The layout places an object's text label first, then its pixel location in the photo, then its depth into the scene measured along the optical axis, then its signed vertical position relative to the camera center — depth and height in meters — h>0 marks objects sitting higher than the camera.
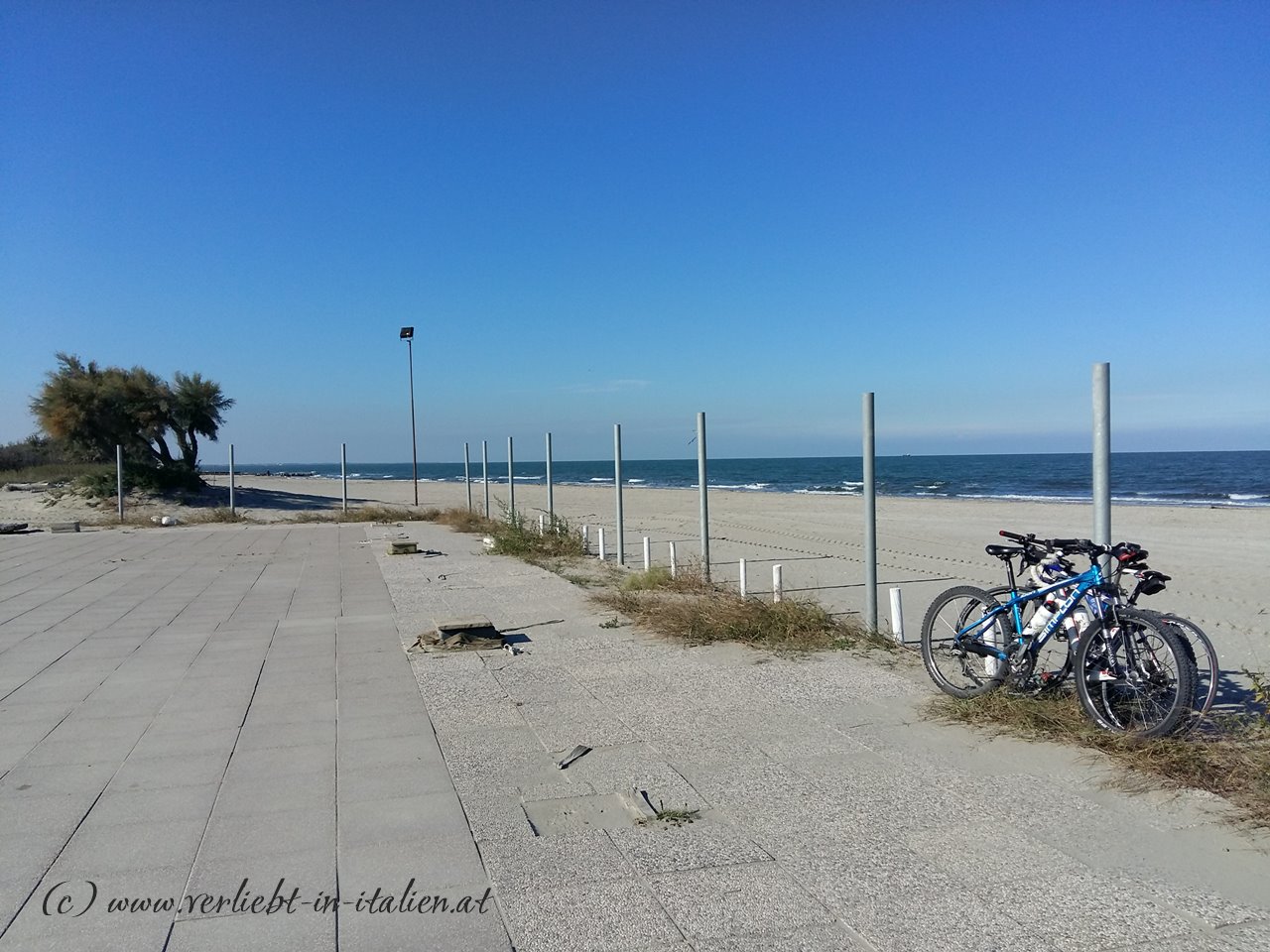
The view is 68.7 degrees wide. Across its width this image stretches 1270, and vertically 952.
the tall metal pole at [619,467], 14.52 -0.21
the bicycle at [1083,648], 4.57 -1.11
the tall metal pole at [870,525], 7.96 -0.65
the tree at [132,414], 30.78 +1.65
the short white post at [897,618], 7.74 -1.41
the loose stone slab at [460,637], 7.84 -1.55
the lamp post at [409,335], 33.12 +4.37
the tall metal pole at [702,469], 11.52 -0.20
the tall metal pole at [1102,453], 5.85 -0.04
